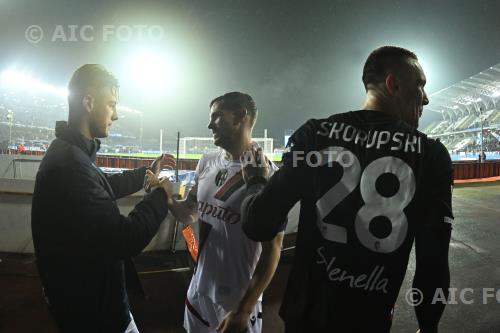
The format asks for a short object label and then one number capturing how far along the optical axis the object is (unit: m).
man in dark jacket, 1.30
